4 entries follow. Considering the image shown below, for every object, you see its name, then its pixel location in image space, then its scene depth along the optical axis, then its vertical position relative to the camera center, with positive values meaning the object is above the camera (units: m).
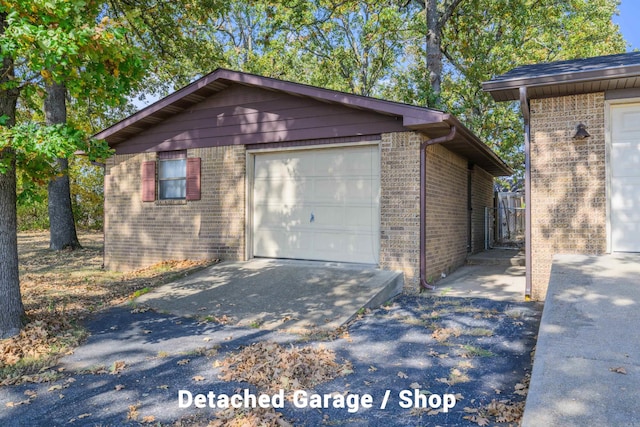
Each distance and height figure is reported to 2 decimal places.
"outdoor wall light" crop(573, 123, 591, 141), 6.11 +1.21
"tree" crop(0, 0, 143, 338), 4.18 +1.61
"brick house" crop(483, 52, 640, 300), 6.03 +0.84
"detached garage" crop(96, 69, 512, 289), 7.48 +0.84
